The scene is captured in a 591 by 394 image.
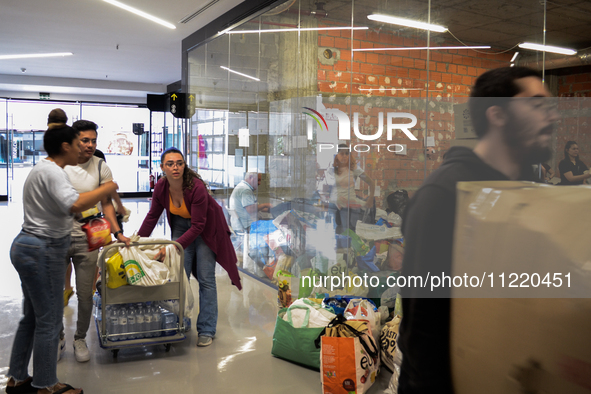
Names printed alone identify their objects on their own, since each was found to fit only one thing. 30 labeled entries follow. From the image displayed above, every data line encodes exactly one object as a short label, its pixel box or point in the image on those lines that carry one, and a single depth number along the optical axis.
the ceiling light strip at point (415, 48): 2.94
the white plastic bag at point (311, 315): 3.41
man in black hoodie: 0.85
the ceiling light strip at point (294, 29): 4.30
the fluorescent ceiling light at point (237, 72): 6.01
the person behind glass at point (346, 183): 4.25
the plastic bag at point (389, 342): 3.25
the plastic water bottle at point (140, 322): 3.57
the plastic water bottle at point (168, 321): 3.69
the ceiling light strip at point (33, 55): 10.86
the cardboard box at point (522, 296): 0.65
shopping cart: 3.37
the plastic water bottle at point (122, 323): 3.52
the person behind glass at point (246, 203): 6.04
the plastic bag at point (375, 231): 3.98
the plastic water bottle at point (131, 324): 3.55
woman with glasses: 3.77
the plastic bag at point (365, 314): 3.41
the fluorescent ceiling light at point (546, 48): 2.52
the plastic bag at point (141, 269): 3.35
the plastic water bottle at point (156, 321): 3.62
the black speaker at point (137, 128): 17.75
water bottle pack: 3.51
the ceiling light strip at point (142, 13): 6.71
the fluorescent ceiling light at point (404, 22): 3.46
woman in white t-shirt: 2.64
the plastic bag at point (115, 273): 3.37
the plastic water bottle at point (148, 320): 3.60
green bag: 3.38
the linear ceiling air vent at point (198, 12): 6.55
